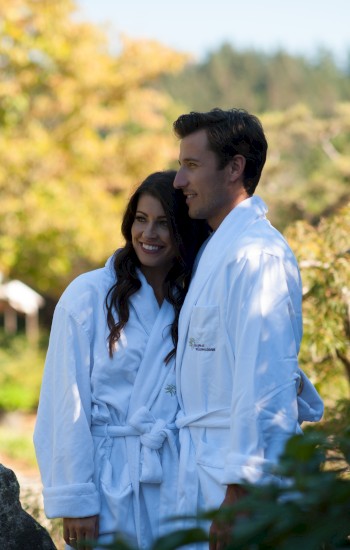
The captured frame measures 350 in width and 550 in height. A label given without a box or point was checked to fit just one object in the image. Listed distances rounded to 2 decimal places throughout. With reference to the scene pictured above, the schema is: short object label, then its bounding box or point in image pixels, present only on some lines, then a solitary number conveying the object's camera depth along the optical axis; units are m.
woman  5.57
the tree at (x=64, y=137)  29.94
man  5.04
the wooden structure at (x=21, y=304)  43.91
